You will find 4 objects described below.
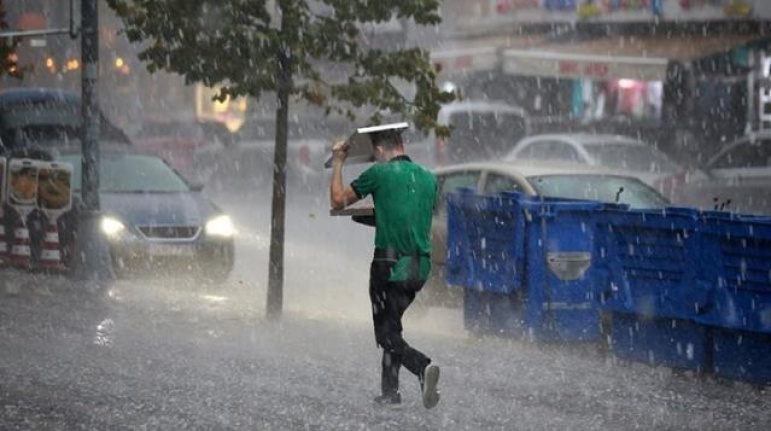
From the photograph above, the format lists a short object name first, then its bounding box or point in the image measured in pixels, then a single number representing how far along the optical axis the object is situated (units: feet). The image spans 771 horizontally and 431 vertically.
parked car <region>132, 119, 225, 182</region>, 131.54
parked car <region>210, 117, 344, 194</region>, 118.21
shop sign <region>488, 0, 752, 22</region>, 112.66
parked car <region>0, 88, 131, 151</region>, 73.05
